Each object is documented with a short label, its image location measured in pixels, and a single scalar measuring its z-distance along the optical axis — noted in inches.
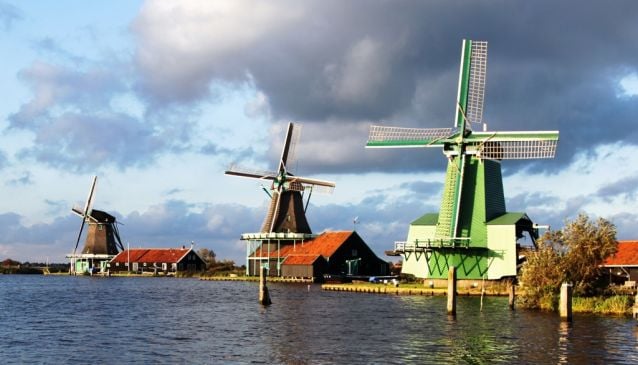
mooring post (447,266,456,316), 1568.7
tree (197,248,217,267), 5673.2
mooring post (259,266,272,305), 1892.0
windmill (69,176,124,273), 4805.6
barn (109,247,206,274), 4712.1
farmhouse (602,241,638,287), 2209.6
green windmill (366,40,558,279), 2367.1
